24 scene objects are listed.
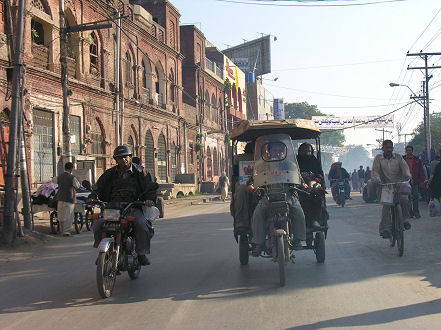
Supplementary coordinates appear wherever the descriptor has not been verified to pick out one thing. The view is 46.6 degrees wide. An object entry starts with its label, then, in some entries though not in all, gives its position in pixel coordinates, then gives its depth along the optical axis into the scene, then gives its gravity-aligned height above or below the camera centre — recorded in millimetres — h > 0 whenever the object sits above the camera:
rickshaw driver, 6551 -610
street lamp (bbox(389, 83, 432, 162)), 36125 +3203
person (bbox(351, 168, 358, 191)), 39031 -403
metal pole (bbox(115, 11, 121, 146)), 26156 +5714
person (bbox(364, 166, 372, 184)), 28359 -90
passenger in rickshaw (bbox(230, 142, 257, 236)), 7141 -422
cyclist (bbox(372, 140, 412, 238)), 8734 +18
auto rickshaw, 6391 -91
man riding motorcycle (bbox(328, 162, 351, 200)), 20872 -79
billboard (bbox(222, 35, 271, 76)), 73375 +17621
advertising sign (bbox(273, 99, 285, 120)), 81375 +10835
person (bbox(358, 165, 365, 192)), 33541 -126
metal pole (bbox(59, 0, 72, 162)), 16000 +2750
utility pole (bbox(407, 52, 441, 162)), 35250 +6015
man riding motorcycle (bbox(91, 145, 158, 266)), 6344 -112
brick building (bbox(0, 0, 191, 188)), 20703 +4802
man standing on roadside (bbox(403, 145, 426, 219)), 14078 -81
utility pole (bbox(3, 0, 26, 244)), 10930 +519
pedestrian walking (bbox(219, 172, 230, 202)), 30539 -462
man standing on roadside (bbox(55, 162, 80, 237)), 13211 -396
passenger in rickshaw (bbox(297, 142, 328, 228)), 7203 -242
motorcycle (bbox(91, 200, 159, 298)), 5682 -738
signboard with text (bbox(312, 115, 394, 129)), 71625 +7353
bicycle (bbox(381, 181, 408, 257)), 8188 -623
